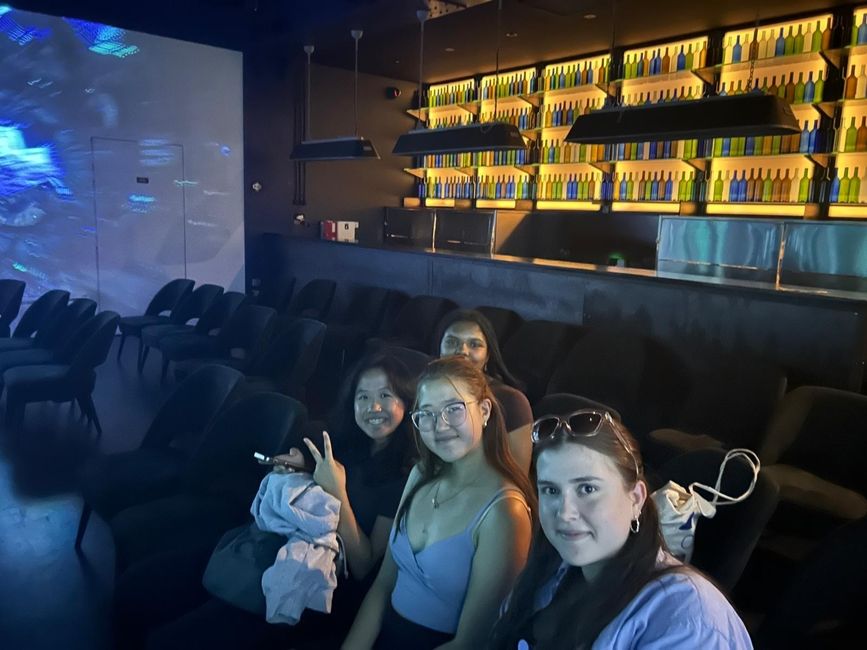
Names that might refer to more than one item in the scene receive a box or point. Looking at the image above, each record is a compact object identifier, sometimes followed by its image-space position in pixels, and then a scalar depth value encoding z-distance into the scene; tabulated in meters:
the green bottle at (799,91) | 5.48
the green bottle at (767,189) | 5.79
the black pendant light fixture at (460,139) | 5.12
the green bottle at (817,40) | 5.34
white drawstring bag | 1.44
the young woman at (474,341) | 2.83
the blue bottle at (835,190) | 5.38
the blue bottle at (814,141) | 5.41
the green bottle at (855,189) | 5.29
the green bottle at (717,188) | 6.12
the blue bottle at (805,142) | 5.47
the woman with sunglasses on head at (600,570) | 0.97
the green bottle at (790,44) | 5.50
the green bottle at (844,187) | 5.34
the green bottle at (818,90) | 5.36
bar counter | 3.26
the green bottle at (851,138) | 5.26
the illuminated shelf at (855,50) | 5.09
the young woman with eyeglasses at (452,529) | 1.43
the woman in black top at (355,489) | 1.77
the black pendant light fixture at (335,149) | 6.41
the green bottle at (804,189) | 5.57
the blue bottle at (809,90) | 5.41
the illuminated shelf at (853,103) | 5.21
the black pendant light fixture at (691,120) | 3.75
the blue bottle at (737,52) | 5.78
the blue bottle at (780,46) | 5.56
